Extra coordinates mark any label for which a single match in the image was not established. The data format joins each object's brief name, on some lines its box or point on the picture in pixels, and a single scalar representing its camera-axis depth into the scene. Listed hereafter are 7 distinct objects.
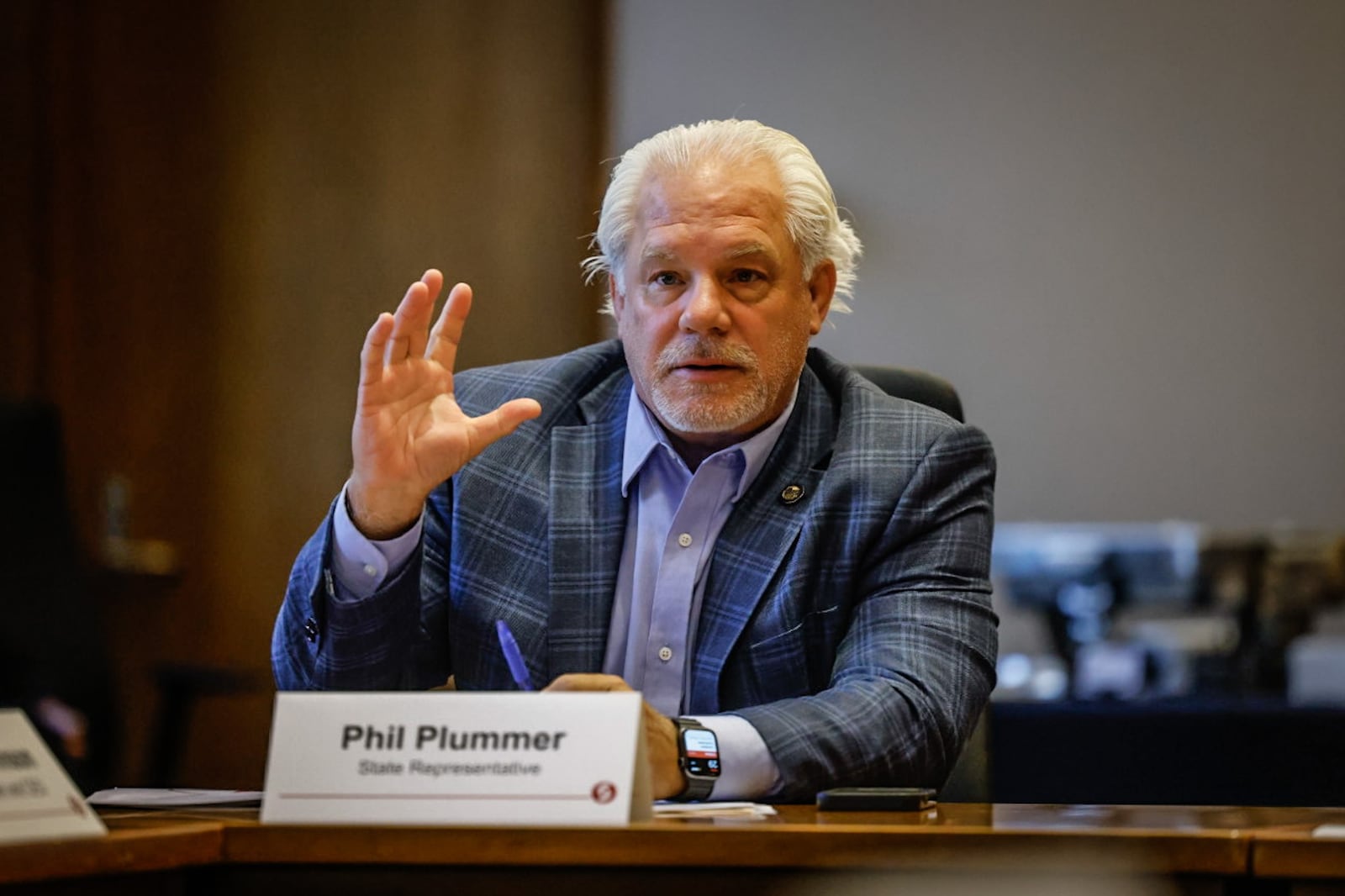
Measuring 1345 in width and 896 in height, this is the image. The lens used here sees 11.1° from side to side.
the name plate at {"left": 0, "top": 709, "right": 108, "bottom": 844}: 4.62
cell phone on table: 4.81
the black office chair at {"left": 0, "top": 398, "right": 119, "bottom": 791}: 5.80
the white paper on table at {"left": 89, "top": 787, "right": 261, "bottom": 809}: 4.82
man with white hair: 5.05
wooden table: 4.62
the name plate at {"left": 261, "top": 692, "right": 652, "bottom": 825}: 4.67
